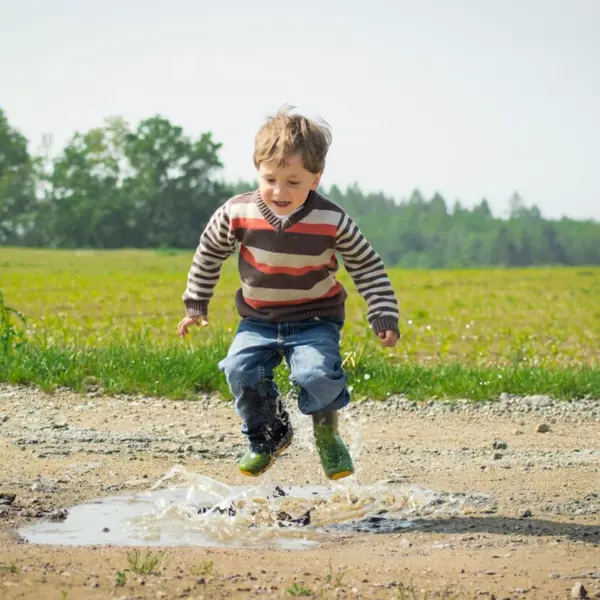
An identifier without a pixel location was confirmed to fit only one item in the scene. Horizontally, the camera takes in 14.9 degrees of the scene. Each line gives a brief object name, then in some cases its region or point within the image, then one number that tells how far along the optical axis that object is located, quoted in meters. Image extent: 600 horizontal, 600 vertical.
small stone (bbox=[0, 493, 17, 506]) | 9.59
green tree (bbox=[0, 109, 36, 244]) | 101.96
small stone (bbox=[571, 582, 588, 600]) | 7.15
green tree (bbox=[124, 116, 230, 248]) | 95.62
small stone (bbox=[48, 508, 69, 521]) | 9.36
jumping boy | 9.32
